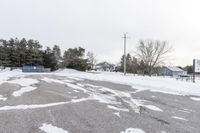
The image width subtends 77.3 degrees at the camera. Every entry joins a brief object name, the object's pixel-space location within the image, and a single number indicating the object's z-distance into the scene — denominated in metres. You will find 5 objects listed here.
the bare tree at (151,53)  32.81
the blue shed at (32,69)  26.10
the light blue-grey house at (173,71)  50.92
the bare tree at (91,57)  49.53
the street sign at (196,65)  11.54
